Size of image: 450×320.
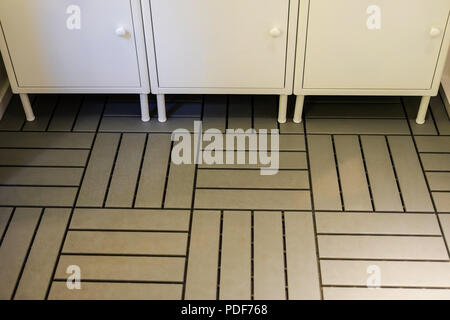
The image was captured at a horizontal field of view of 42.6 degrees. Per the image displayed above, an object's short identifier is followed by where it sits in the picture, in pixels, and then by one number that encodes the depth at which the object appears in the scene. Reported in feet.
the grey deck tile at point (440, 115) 6.98
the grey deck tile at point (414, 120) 6.95
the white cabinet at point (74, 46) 6.15
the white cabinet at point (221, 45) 6.10
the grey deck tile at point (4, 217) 5.87
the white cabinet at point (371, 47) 6.06
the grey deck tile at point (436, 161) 6.46
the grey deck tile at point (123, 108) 7.27
